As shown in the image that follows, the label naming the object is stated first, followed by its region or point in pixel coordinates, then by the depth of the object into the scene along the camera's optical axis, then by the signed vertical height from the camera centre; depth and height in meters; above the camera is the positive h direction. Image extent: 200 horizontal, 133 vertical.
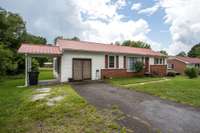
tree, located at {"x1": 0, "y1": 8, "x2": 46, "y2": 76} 13.69 +5.05
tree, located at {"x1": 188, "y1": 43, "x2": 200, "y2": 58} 34.96 +5.49
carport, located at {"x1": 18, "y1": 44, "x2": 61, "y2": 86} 7.54 +1.13
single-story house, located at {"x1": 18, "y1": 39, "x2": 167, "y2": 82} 8.51 +0.76
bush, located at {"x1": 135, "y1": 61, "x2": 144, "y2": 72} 11.24 +0.04
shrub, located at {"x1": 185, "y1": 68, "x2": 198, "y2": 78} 11.38 -0.74
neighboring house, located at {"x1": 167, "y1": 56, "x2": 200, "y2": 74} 19.63 +0.68
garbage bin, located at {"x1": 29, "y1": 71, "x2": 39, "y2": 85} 7.61 -0.87
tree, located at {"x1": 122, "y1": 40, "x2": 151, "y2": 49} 31.99 +7.41
